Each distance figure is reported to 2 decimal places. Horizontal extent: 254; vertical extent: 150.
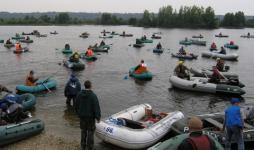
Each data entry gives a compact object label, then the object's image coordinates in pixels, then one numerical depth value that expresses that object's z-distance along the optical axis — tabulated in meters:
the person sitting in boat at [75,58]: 27.78
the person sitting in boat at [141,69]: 23.41
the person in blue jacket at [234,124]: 9.19
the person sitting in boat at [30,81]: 18.50
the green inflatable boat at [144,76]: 23.23
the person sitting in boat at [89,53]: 32.50
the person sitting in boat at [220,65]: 23.16
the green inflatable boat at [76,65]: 26.78
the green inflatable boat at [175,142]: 6.09
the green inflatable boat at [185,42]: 53.81
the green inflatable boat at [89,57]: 32.38
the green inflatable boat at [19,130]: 10.52
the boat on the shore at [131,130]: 10.49
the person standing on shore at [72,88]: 14.88
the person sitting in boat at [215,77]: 20.01
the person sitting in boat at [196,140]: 5.23
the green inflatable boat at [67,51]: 38.59
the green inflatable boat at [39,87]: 18.09
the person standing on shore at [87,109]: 9.20
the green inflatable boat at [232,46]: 48.97
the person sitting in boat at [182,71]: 20.97
